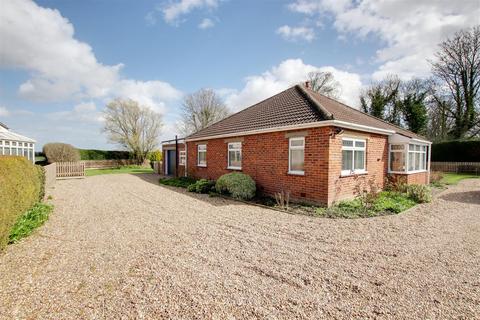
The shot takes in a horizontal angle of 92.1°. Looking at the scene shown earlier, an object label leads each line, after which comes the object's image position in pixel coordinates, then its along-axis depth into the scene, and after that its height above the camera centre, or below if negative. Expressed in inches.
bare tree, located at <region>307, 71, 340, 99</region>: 1239.5 +406.1
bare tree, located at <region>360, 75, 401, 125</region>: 1162.6 +292.7
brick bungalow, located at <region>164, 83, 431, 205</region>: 325.4 +13.7
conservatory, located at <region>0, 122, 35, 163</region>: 584.8 +24.9
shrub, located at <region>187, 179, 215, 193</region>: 462.9 -62.2
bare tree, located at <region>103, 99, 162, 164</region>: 1227.9 +154.9
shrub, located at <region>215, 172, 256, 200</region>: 391.2 -50.0
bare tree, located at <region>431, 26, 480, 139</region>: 942.4 +354.3
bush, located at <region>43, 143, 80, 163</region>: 947.3 +8.7
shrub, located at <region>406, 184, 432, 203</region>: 369.4 -56.4
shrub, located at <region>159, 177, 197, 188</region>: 558.3 -66.9
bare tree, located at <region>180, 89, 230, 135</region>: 1300.4 +269.1
